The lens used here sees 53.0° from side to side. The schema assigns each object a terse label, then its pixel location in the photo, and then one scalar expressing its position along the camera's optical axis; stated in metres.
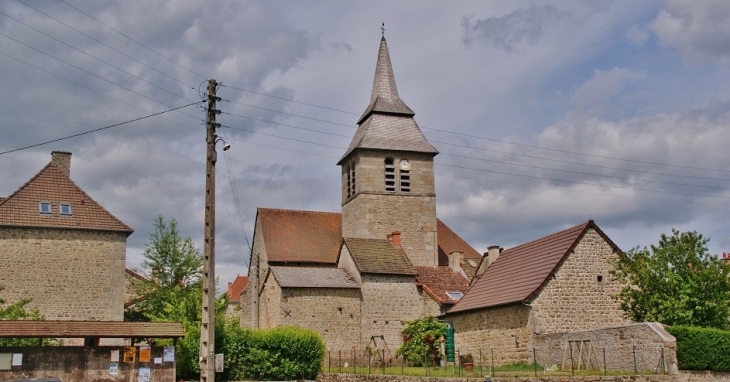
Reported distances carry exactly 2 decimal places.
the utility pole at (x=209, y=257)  18.33
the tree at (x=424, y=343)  31.88
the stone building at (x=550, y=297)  25.44
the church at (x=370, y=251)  34.81
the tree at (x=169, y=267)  38.56
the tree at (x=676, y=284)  24.41
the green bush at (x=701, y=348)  20.98
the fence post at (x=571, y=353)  22.44
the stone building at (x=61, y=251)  30.27
